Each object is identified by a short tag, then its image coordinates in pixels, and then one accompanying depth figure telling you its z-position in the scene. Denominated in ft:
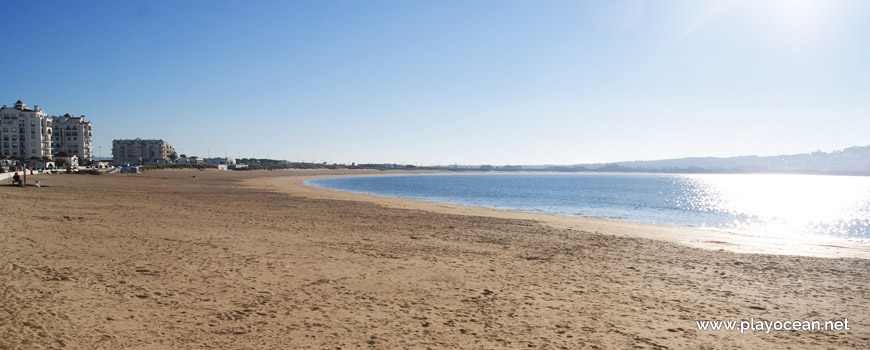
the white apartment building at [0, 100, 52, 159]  345.92
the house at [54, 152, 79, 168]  250.04
